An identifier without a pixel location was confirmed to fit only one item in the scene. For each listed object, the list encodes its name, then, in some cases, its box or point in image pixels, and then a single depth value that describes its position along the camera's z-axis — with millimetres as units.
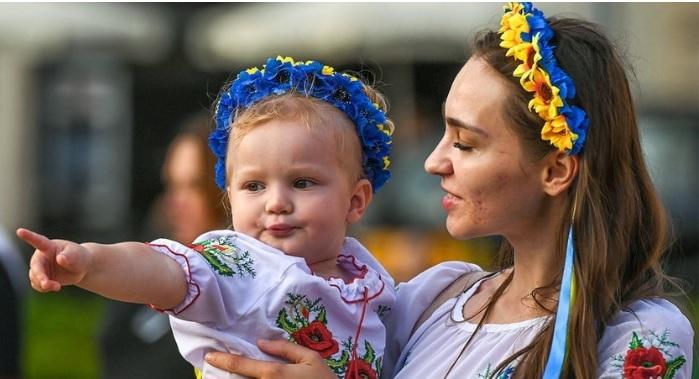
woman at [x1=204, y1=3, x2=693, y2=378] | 5082
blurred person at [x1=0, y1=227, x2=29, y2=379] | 8508
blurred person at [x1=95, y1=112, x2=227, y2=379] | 9461
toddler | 4980
